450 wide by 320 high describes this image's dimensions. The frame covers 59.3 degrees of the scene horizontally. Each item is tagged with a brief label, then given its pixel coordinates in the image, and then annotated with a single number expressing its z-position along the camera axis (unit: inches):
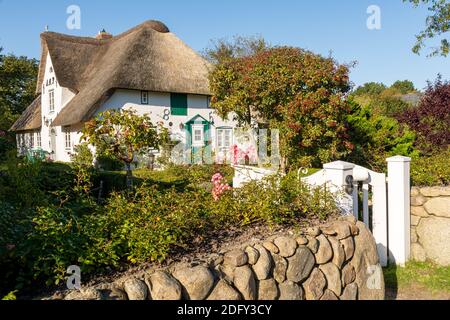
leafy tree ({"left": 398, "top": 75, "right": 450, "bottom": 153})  409.7
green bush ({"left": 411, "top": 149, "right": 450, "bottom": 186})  220.8
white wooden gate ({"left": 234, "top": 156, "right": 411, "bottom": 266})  200.4
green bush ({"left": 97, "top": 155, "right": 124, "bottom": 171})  574.2
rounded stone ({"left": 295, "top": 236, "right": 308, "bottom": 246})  138.4
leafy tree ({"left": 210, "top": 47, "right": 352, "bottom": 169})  413.3
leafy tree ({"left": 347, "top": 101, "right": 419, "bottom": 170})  421.1
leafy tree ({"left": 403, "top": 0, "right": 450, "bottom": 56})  522.9
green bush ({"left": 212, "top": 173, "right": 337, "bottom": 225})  153.5
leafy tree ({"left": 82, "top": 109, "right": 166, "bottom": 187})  336.5
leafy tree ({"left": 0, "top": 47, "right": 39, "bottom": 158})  1079.6
